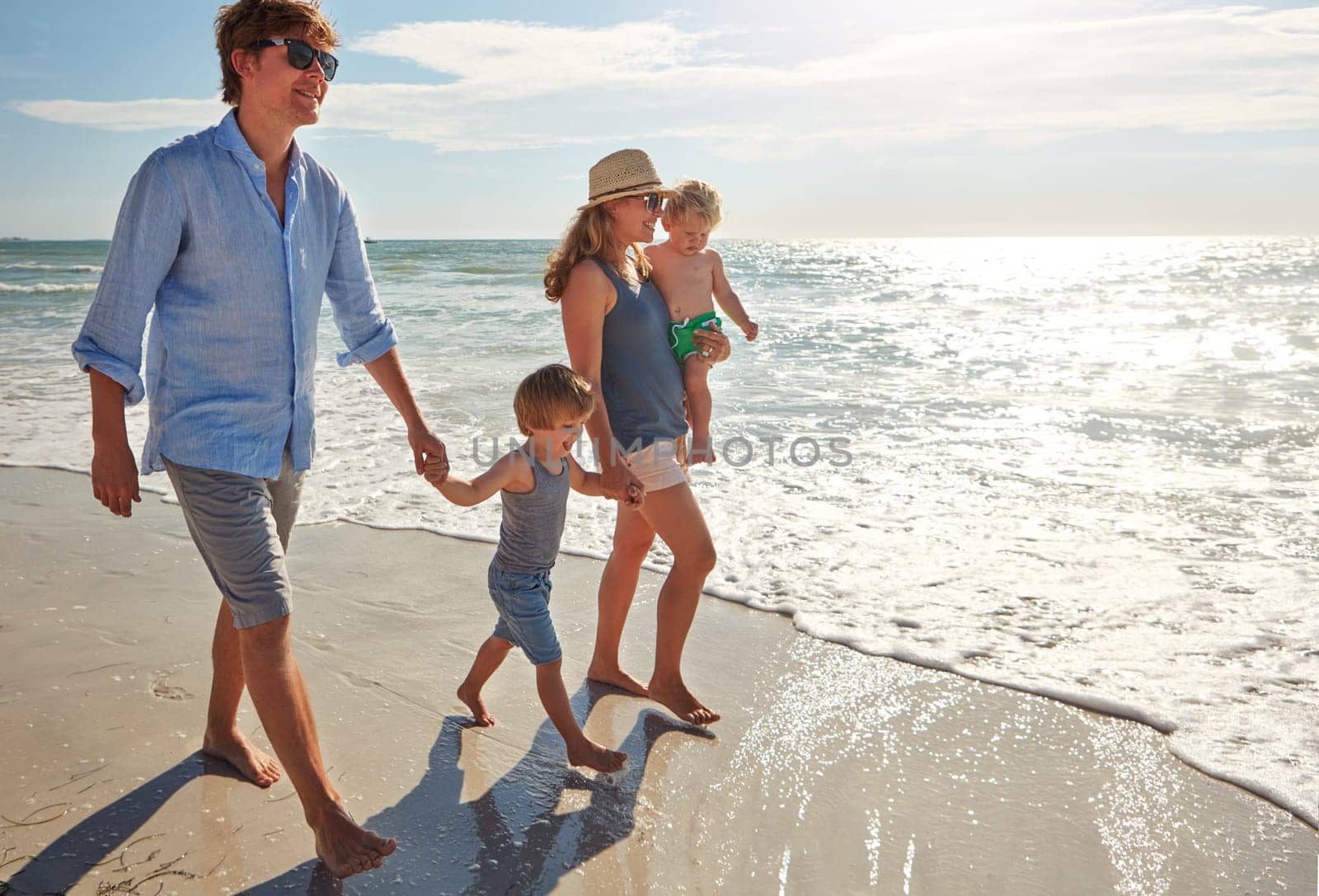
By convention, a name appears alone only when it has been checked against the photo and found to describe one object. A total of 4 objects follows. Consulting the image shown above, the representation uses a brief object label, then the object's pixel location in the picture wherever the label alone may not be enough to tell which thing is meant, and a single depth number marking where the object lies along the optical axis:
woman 3.34
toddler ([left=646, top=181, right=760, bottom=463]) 3.79
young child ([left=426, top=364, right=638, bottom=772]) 3.06
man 2.38
